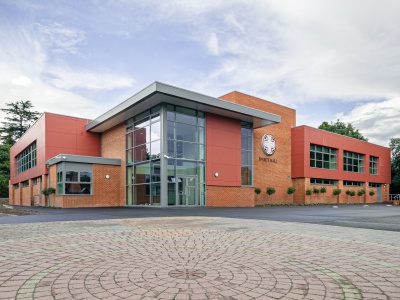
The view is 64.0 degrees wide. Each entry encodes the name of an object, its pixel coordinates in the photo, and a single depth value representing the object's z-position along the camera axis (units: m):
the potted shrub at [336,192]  37.25
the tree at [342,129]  56.88
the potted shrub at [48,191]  23.89
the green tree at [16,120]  58.97
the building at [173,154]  21.53
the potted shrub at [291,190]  31.89
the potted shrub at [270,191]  29.23
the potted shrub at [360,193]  41.99
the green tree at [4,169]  51.44
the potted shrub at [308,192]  32.90
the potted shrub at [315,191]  34.09
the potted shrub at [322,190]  35.12
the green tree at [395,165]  52.49
